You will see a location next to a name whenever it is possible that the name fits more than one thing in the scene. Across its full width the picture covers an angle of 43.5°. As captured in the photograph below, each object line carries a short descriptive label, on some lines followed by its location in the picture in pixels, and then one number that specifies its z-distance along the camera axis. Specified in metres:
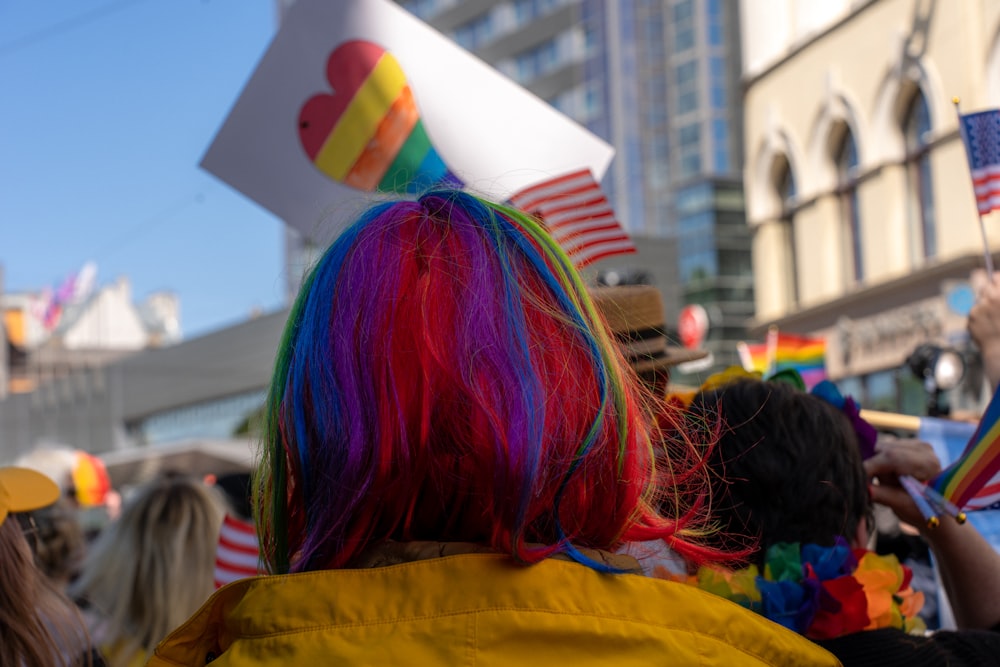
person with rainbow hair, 1.11
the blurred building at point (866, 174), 14.35
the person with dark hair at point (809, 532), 1.70
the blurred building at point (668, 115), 36.88
